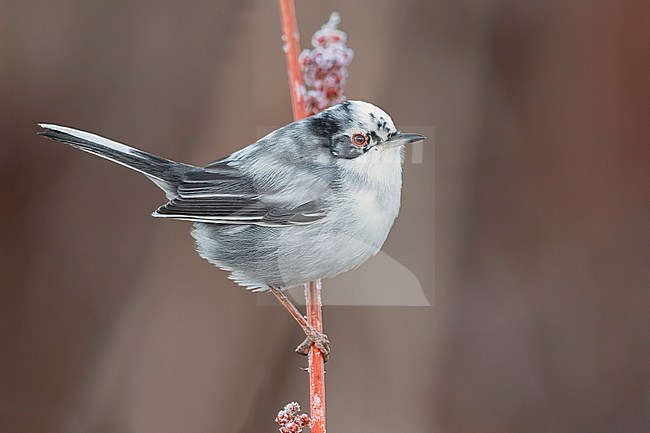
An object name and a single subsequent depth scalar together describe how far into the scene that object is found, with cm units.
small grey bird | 294
